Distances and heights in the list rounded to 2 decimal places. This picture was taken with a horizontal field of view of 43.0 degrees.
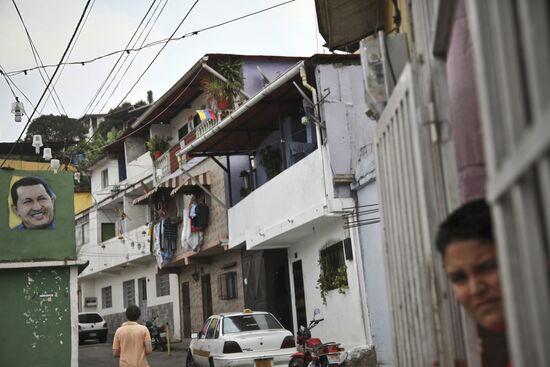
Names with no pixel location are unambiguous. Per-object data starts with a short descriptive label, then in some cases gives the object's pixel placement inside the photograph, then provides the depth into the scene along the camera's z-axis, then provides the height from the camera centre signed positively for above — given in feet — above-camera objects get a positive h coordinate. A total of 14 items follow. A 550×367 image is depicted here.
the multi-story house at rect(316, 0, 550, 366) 6.23 +1.90
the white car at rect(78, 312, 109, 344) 110.93 +1.37
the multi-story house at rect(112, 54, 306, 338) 70.23 +14.52
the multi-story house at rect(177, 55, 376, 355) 50.03 +10.02
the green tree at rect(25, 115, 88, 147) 182.70 +55.19
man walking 29.89 -0.44
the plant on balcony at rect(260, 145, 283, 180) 66.59 +15.12
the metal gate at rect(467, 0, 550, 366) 5.77 +1.35
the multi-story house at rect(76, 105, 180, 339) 106.22 +14.62
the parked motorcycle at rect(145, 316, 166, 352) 85.35 -0.64
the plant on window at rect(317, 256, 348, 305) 52.08 +2.91
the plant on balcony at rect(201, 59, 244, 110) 73.56 +24.97
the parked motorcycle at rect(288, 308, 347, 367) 39.22 -2.04
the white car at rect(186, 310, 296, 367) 43.52 -1.13
